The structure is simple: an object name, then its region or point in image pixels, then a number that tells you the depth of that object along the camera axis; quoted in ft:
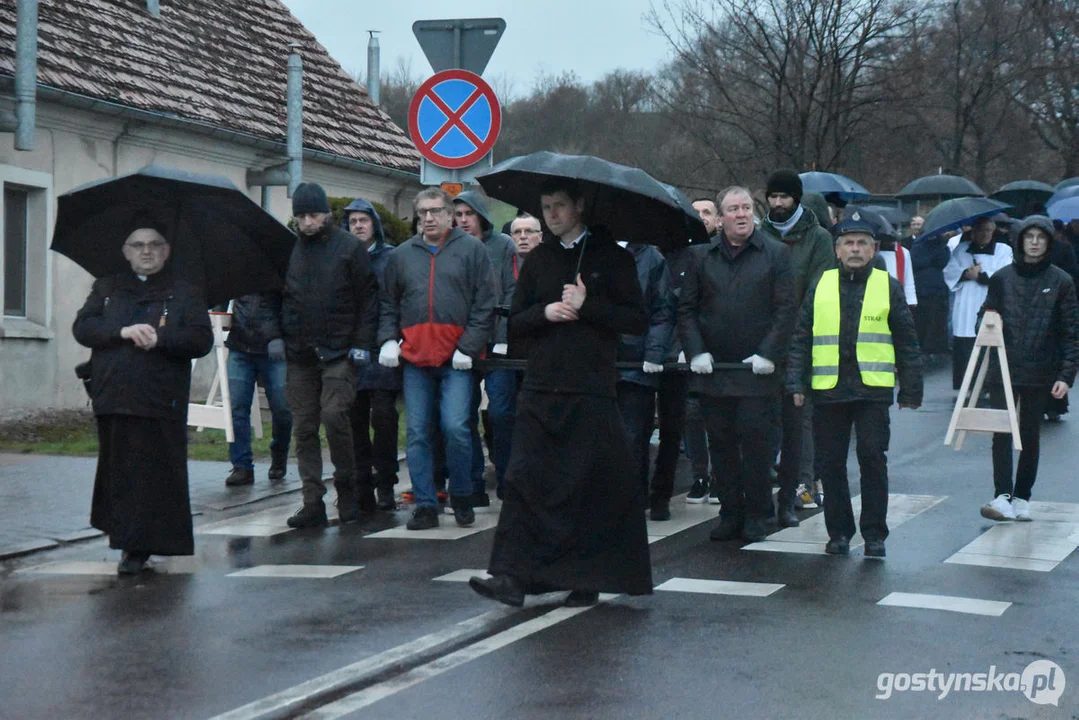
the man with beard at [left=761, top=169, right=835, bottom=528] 35.58
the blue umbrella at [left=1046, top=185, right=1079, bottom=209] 82.12
